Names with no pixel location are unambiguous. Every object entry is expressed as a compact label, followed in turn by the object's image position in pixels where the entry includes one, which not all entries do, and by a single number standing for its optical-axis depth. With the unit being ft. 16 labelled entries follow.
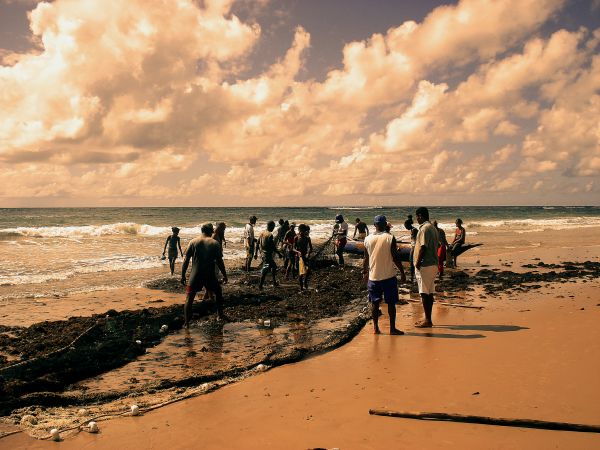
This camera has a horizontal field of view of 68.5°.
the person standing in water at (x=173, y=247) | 51.88
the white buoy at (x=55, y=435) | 14.19
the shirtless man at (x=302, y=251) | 40.55
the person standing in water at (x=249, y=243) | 53.16
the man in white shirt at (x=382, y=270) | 25.49
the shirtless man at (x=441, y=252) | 47.06
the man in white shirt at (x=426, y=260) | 26.55
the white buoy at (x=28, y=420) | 15.40
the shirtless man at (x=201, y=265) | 28.76
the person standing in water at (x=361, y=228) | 59.88
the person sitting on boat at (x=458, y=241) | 54.75
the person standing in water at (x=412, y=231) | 41.99
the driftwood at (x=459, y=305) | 32.69
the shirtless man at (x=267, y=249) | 41.81
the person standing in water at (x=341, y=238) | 57.26
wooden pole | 13.49
